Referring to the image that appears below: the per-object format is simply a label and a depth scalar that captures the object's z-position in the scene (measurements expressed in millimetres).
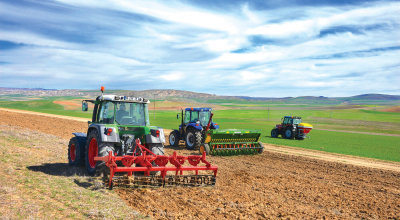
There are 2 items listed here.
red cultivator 6952
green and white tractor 7789
